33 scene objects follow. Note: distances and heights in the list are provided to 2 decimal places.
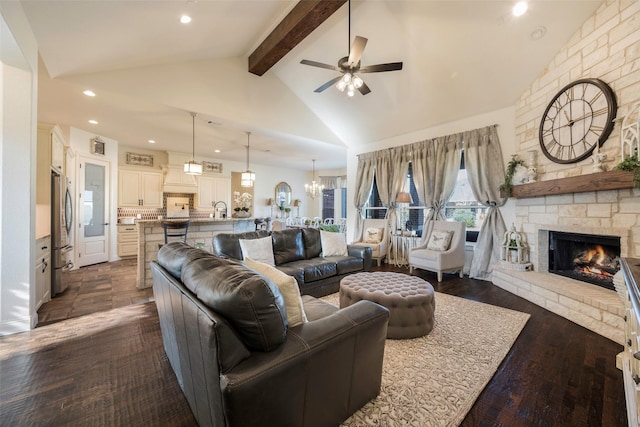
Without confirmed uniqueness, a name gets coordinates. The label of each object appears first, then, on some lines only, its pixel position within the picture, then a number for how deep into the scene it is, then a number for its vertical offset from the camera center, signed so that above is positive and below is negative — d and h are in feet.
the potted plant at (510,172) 13.01 +2.08
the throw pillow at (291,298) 4.51 -1.58
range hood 23.18 +2.81
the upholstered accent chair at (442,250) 14.04 -2.23
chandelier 29.77 +2.63
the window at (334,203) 33.27 +1.14
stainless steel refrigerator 10.83 -1.02
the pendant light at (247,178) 18.62 +2.41
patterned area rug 4.93 -3.85
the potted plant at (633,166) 7.89 +1.52
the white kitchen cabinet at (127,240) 20.42 -2.41
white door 17.49 -0.14
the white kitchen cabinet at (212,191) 25.79 +2.07
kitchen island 12.75 -1.58
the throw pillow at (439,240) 14.90 -1.68
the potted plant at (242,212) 17.82 -0.07
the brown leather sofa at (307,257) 10.87 -2.30
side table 17.89 -2.51
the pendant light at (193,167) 15.18 +2.59
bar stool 12.88 -0.96
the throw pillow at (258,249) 10.81 -1.65
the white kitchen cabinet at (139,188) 21.59 +1.92
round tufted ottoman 7.59 -2.72
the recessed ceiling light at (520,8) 9.57 +7.75
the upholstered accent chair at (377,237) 17.80 -1.88
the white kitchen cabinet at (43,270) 9.36 -2.36
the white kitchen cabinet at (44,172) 10.30 +1.51
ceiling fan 9.71 +5.74
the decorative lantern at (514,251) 12.54 -1.92
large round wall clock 9.41 +3.75
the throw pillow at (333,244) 13.25 -1.70
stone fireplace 8.37 -1.28
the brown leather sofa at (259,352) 3.24 -2.06
